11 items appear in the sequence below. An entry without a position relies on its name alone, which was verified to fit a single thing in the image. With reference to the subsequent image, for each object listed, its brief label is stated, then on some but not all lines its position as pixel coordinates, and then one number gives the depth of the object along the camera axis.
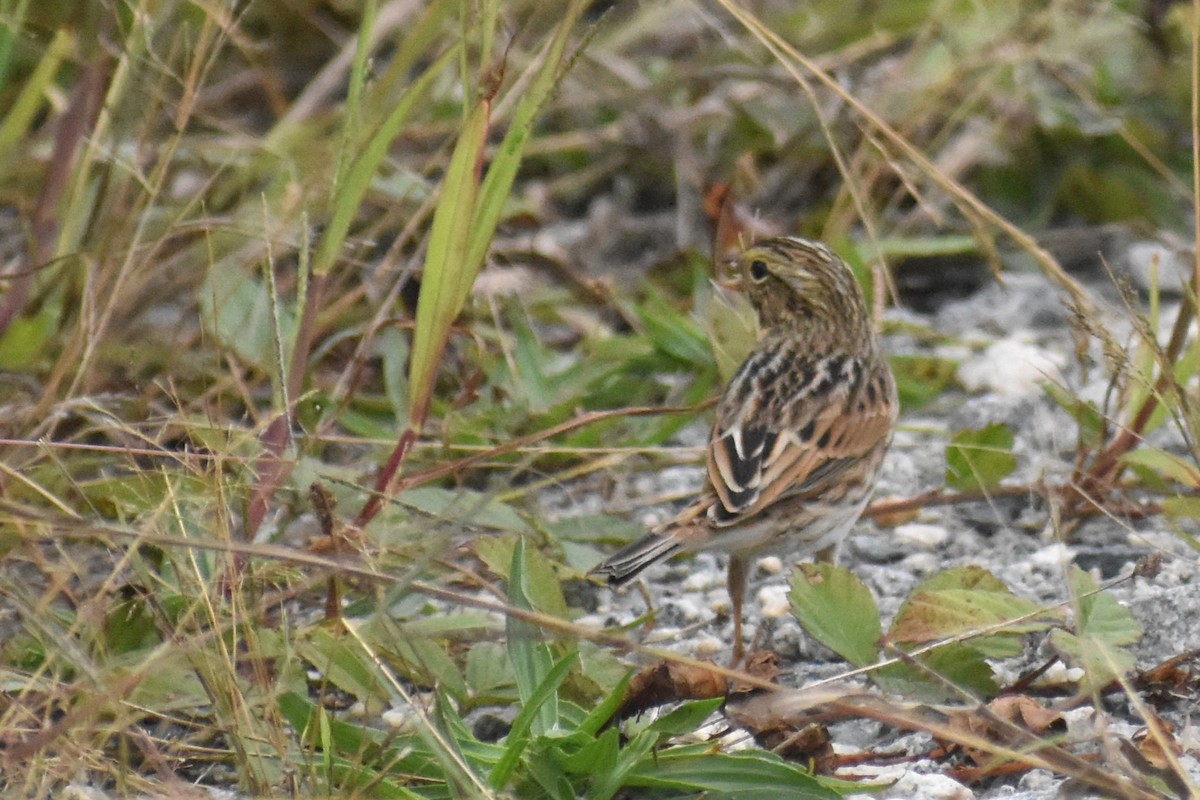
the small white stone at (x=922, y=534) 8.98
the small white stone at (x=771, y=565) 9.20
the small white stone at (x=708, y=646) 8.04
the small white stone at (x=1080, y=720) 6.64
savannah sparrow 7.97
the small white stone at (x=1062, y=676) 7.20
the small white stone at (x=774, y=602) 8.45
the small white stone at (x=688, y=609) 8.38
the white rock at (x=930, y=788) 6.34
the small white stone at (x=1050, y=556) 8.39
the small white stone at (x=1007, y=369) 10.45
